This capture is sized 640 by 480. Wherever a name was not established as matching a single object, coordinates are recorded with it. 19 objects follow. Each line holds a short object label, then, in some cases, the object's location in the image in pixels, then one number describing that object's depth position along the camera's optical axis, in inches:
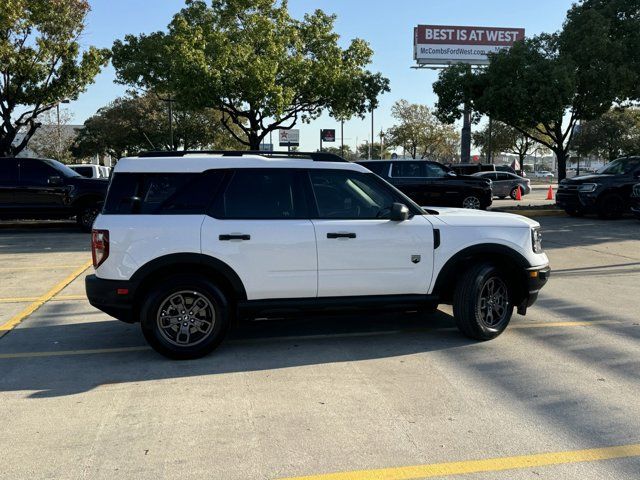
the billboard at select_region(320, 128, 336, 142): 1876.1
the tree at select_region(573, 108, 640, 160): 2421.3
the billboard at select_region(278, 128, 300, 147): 1443.2
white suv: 203.9
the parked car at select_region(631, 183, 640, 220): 599.4
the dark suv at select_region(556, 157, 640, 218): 666.8
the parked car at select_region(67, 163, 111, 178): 881.5
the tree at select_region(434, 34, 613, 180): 758.5
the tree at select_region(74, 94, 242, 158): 2016.5
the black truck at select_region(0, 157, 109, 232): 575.5
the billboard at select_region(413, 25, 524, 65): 1929.4
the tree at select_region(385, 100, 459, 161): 2493.8
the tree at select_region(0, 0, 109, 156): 735.7
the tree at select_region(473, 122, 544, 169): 2482.8
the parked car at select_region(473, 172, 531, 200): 1138.0
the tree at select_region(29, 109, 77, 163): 2027.6
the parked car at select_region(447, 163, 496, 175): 1122.8
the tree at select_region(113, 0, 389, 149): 984.9
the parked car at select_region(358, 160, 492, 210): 695.1
